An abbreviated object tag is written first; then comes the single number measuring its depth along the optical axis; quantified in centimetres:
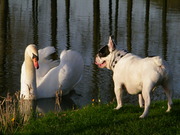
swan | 1730
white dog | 1000
